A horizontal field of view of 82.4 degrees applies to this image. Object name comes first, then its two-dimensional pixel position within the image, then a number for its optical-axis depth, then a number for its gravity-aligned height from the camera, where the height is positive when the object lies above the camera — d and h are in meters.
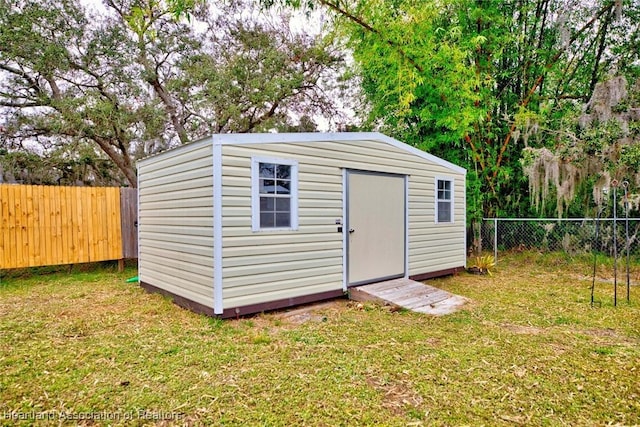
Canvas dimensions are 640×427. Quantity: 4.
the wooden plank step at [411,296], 4.87 -1.29
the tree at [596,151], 6.57 +1.05
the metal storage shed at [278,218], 4.29 -0.16
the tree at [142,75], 8.30 +3.44
